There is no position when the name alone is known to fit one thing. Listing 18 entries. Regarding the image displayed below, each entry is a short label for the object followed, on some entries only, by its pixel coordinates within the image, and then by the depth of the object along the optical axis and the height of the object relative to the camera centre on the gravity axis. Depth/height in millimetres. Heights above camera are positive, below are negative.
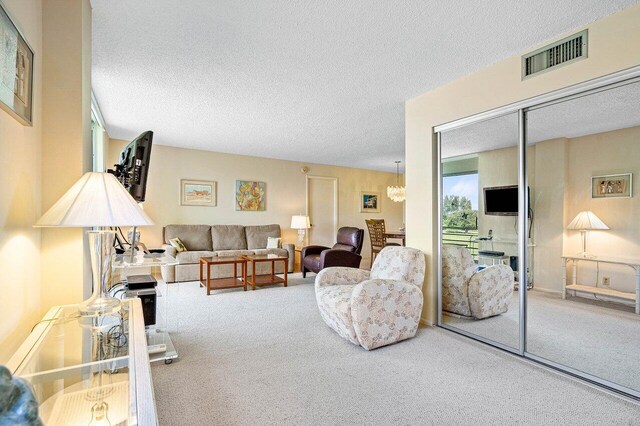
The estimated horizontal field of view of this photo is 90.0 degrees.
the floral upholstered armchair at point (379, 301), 2568 -744
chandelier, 6871 +430
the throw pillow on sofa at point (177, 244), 5384 -529
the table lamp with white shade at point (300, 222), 6730 -187
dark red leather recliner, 5180 -692
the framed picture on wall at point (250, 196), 6574 +367
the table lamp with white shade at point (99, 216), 1324 -11
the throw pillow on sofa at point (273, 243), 6176 -576
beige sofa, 5250 -605
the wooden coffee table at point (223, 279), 4513 -979
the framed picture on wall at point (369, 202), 8234 +290
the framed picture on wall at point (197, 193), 6043 +398
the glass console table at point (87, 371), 955 -544
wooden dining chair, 6668 -458
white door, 7497 +97
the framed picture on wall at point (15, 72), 1111 +550
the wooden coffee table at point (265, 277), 4844 -1026
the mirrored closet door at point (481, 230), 2705 -158
